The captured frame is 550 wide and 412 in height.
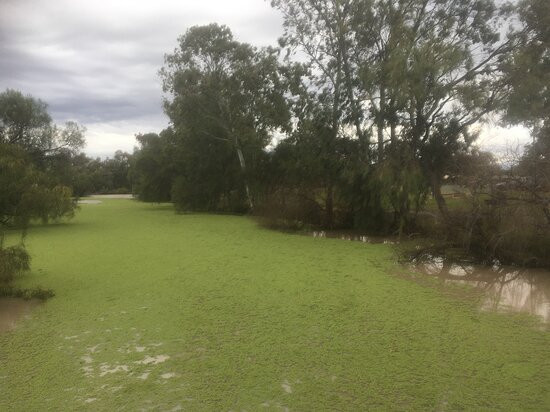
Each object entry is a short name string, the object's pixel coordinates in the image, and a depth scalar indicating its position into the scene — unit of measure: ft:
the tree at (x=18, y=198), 18.77
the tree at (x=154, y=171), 74.33
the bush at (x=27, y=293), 17.74
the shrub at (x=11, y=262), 18.13
